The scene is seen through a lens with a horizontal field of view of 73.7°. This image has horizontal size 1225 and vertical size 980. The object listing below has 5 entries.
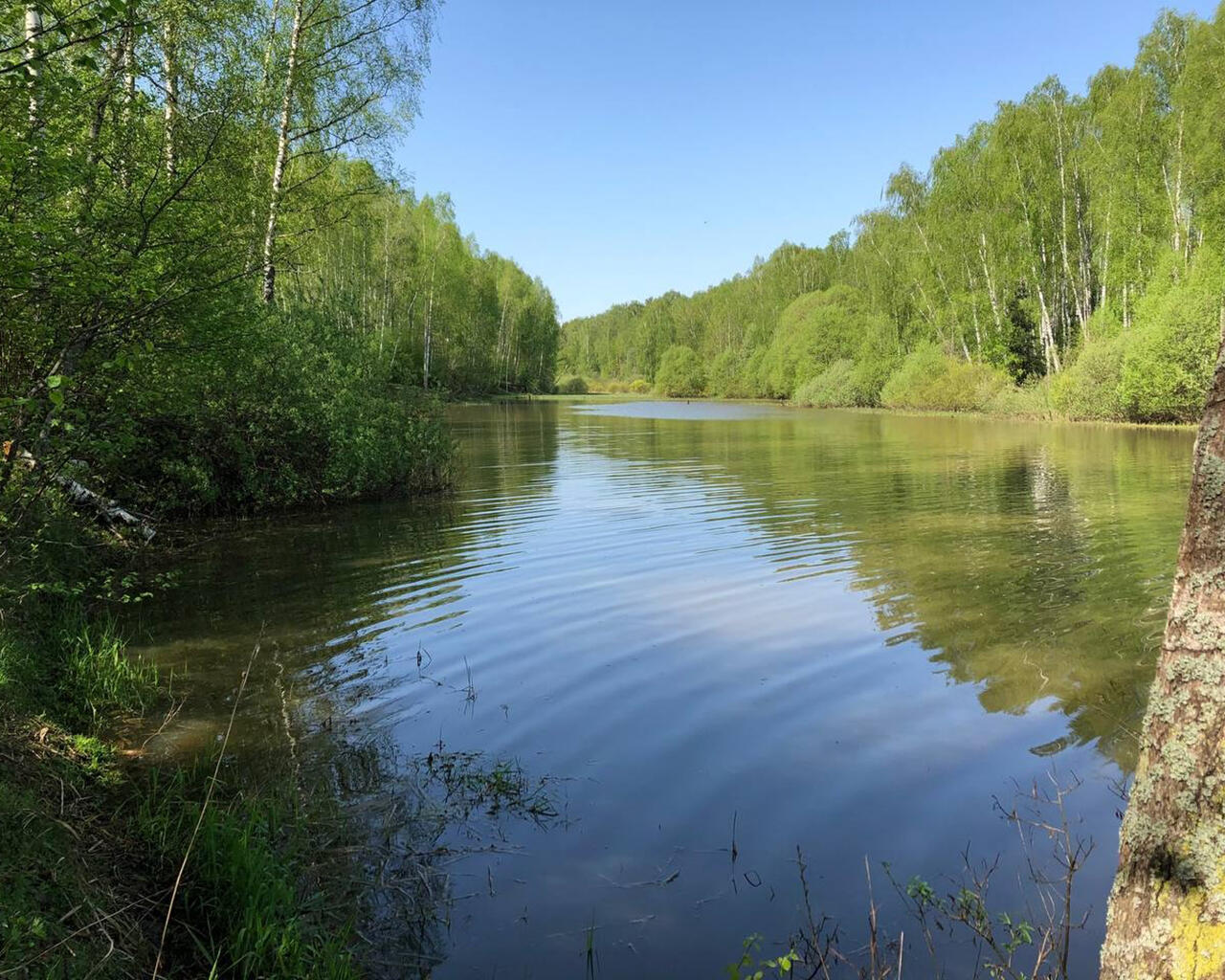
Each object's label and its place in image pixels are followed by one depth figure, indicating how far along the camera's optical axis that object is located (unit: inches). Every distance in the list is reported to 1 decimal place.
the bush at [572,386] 4707.2
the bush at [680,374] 4554.6
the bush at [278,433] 499.2
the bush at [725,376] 4109.3
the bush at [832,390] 2615.7
